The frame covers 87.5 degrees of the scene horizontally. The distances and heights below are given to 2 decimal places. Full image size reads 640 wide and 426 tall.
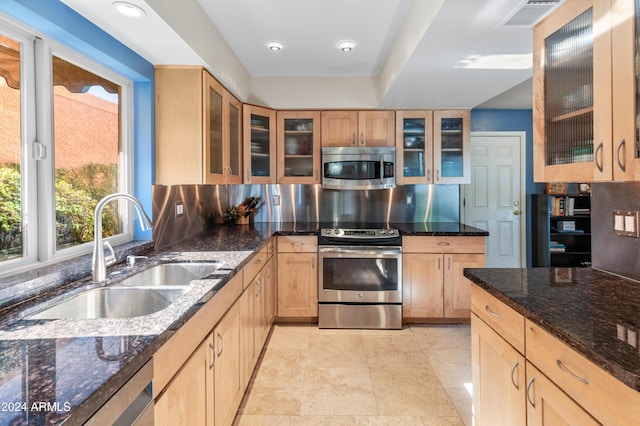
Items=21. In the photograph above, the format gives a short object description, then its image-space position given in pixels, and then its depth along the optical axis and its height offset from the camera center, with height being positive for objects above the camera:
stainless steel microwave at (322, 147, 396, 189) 3.27 +0.40
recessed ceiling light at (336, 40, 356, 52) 2.53 +1.26
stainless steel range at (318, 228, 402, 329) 3.02 -0.65
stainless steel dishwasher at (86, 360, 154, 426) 0.71 -0.45
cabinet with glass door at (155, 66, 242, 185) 2.22 +0.57
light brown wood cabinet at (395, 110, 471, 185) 3.35 +0.62
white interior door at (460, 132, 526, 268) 4.18 +0.14
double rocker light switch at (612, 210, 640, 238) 1.34 -0.07
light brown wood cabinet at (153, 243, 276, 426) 1.02 -0.60
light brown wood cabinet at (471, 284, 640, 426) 0.78 -0.50
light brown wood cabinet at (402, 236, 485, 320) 3.04 -0.62
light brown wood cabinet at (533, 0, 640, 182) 1.04 +0.41
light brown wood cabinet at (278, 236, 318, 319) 3.08 -0.63
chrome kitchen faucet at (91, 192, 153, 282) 1.46 -0.15
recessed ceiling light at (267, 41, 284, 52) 2.56 +1.27
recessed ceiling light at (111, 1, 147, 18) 1.46 +0.90
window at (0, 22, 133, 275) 1.40 +0.31
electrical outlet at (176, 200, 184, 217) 2.59 +0.01
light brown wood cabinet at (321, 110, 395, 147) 3.37 +0.82
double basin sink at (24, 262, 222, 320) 1.24 -0.37
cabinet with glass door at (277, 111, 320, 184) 3.40 +0.64
